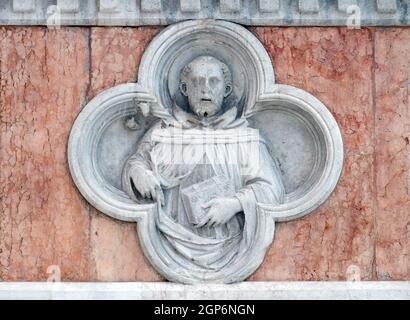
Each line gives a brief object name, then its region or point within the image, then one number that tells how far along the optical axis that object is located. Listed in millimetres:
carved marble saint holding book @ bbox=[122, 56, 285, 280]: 15406
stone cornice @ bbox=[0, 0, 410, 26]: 15555
